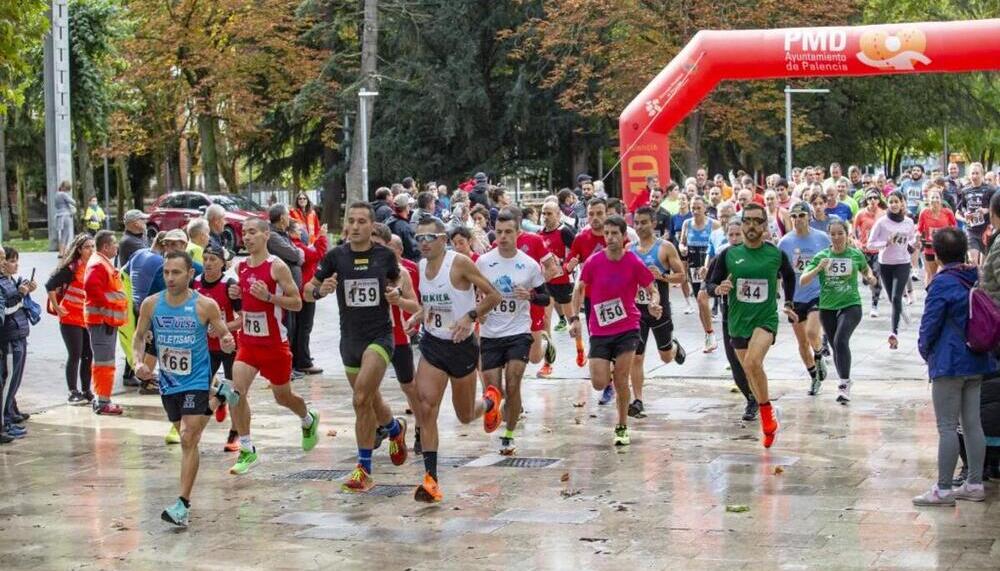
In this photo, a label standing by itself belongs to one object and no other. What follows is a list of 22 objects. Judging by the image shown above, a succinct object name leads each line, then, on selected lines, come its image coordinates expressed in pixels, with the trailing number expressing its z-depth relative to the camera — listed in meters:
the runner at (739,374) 12.65
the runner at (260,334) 10.55
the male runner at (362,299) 9.91
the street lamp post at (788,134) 37.81
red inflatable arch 24.22
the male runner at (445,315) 9.89
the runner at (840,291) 13.34
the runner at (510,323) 10.99
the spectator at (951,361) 8.95
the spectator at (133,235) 15.02
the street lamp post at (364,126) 31.91
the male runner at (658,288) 13.05
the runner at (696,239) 20.97
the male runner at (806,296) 13.93
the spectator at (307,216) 23.55
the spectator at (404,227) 17.92
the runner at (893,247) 17.77
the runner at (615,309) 11.59
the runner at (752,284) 11.59
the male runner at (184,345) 9.31
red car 40.69
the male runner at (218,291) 11.77
